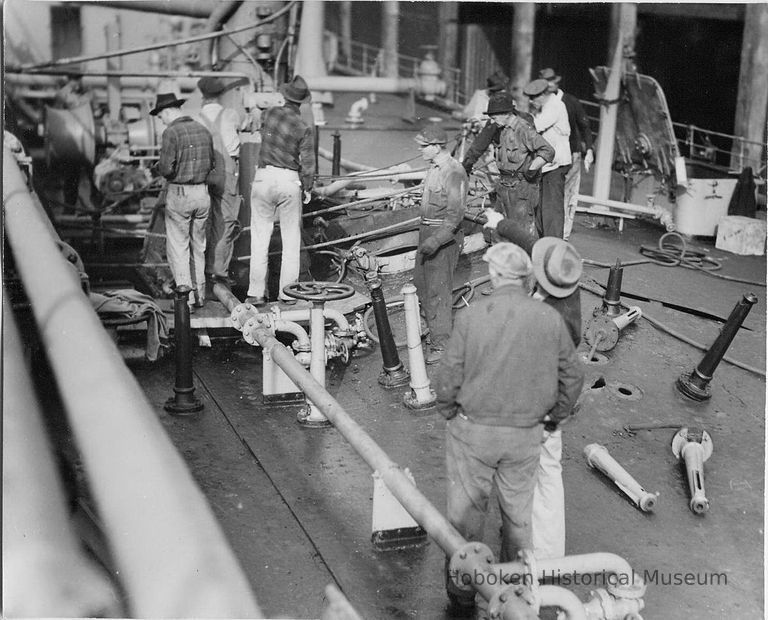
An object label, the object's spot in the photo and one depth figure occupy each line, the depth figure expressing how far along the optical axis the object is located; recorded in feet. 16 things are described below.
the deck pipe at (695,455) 20.56
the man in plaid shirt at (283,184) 30.81
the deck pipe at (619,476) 20.44
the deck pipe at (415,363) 24.43
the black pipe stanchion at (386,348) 25.90
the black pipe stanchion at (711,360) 25.48
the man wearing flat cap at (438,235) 27.30
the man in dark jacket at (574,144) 35.96
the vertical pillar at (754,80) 51.78
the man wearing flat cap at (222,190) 33.68
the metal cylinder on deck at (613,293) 29.35
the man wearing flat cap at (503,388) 15.42
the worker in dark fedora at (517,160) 30.35
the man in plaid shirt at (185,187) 30.37
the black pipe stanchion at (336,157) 47.52
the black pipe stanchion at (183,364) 25.66
